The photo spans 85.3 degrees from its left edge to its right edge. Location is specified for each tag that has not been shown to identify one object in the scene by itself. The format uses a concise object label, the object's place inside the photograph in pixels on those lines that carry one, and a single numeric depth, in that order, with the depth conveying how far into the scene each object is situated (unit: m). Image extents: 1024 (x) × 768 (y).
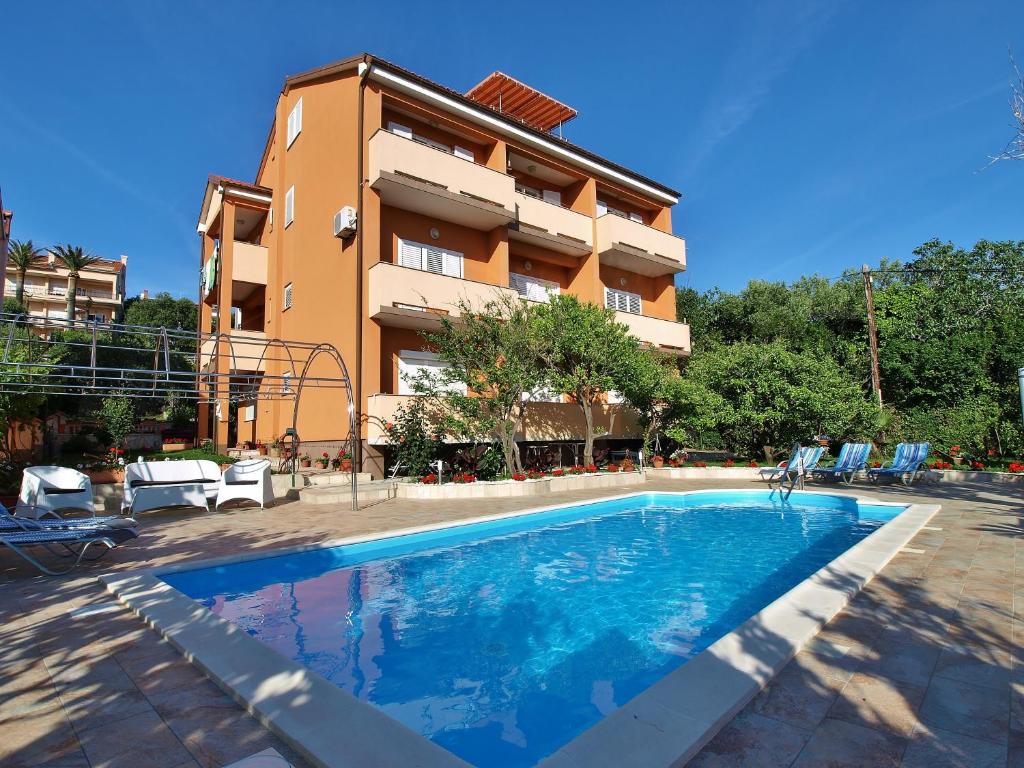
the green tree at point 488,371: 14.38
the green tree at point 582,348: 15.36
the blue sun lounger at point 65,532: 5.78
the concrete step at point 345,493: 12.16
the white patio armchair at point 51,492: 8.00
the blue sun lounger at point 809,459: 13.62
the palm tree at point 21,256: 50.33
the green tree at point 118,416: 17.98
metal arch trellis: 8.53
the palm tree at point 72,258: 50.09
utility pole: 20.62
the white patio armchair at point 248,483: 11.09
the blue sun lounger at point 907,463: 13.74
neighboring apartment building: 57.75
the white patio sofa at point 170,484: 10.02
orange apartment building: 15.67
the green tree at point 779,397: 16.95
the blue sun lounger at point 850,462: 14.12
